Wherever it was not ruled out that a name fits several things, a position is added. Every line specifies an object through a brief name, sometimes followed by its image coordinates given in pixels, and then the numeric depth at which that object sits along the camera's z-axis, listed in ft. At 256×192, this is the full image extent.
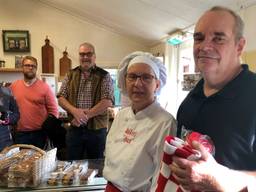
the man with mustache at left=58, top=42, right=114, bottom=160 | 5.11
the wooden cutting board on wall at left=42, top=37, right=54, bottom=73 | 10.73
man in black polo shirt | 1.80
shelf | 10.16
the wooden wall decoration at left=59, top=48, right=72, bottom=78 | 10.91
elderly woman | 2.57
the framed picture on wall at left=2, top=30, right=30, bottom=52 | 10.47
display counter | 3.21
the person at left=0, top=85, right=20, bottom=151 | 4.98
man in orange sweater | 6.34
